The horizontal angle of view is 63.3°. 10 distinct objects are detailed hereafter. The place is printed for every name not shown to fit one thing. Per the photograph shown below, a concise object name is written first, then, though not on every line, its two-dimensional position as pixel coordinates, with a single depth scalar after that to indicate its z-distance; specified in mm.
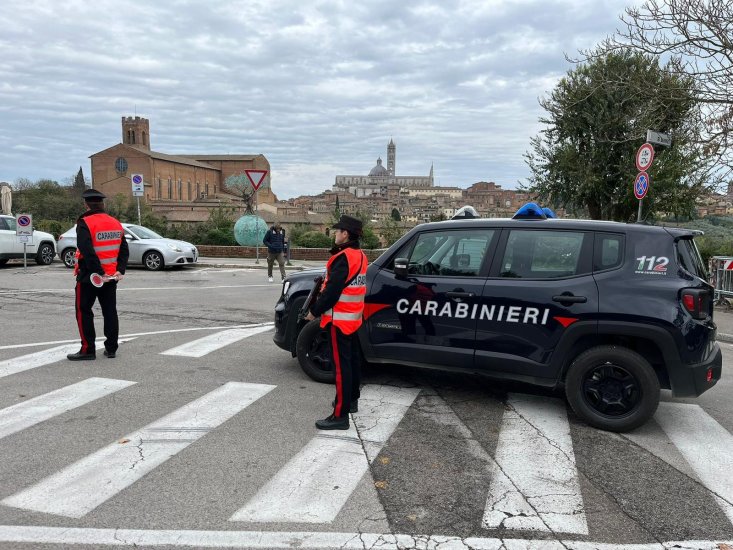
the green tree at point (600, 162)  21703
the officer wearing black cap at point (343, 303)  4656
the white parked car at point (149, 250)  17891
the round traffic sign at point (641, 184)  11000
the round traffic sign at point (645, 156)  10914
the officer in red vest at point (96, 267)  6566
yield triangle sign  19031
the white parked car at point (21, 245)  18000
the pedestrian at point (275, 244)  15414
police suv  4676
